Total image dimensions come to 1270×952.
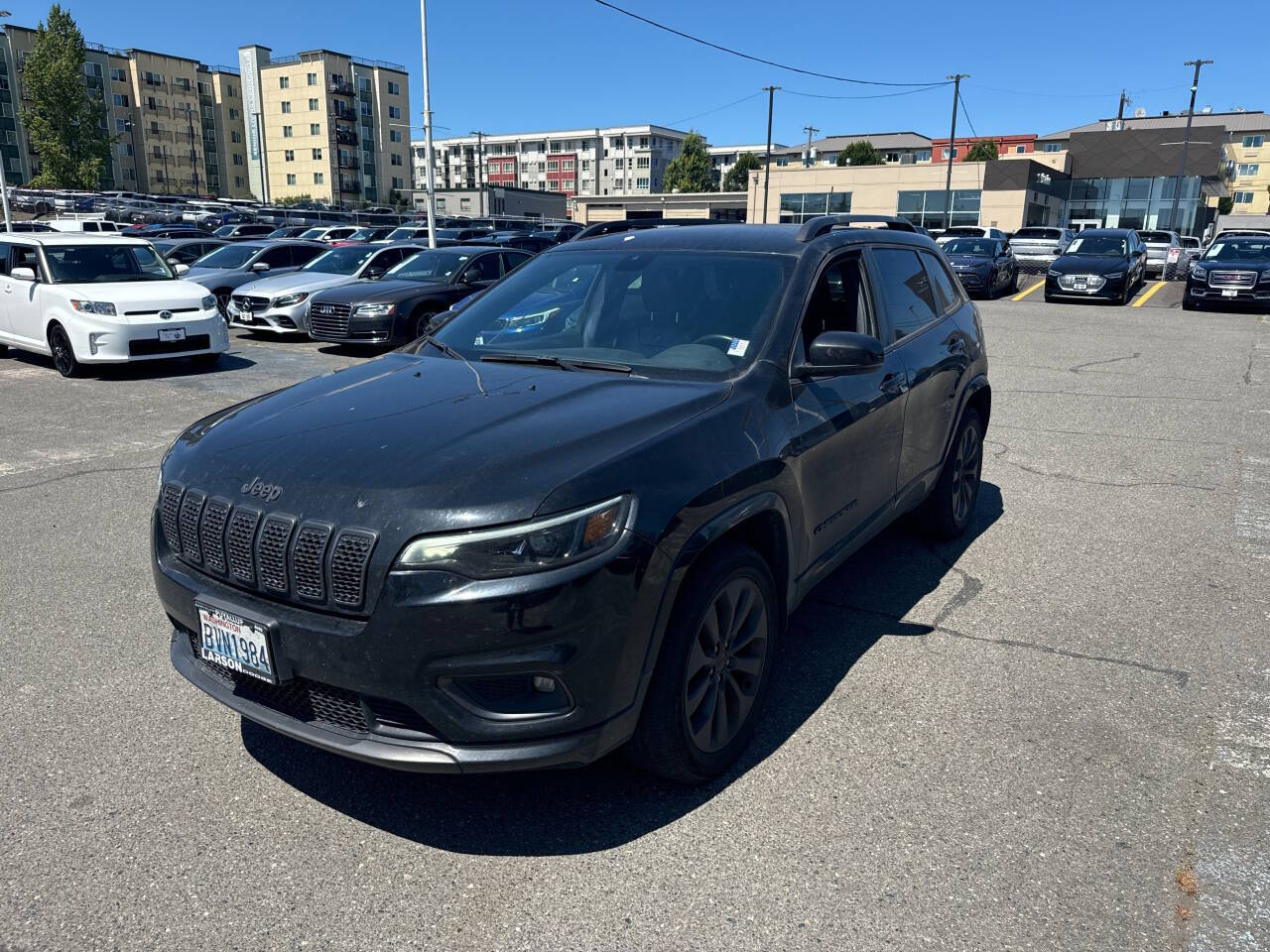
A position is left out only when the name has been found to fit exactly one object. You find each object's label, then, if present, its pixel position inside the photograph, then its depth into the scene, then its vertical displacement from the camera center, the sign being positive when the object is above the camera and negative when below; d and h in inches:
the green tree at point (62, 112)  2620.6 +333.9
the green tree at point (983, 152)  3058.6 +311.4
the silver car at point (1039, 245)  1122.7 +2.6
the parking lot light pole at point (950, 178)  2158.0 +159.3
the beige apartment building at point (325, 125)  3663.9 +439.3
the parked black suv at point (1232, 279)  740.6 -22.3
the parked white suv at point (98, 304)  438.6 -33.7
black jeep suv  96.4 -31.3
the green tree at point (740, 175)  3914.9 +280.9
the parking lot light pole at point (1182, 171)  2226.9 +194.5
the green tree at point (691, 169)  3750.0 +287.8
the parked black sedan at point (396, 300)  499.5 -33.9
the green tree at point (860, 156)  3533.5 +332.2
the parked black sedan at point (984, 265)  879.1 -17.2
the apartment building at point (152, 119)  3314.5 +439.8
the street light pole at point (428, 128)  1020.1 +124.9
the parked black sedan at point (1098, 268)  813.2 -17.4
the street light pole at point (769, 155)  2518.0 +233.0
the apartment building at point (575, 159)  4936.0 +437.2
